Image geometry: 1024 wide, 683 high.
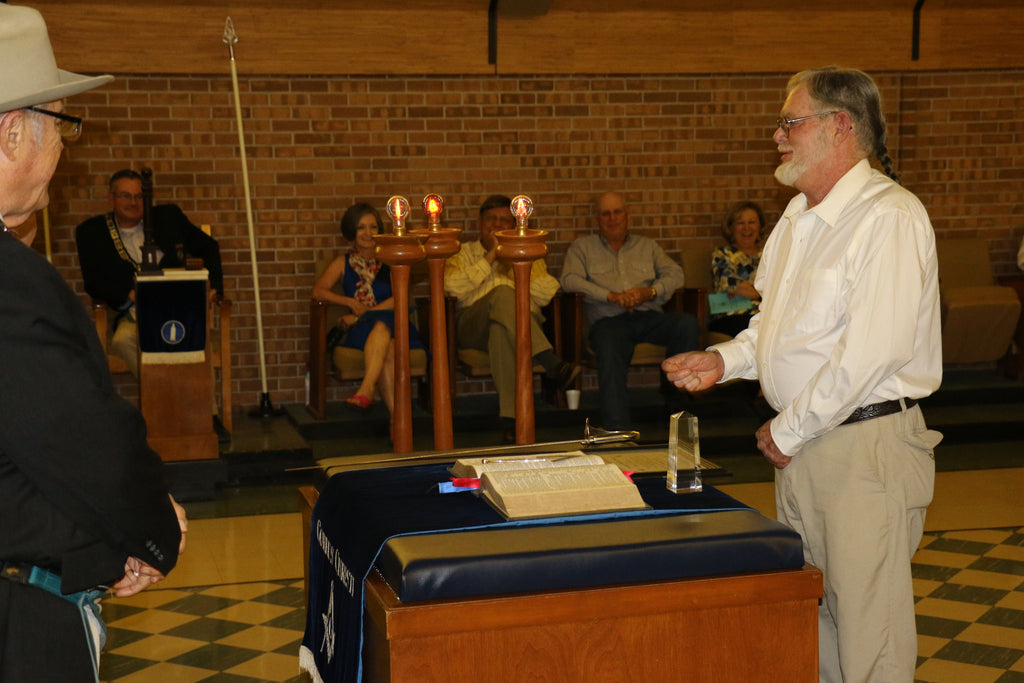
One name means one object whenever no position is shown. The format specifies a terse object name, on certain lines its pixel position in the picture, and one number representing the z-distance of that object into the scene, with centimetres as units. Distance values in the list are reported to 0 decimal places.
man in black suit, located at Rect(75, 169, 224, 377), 629
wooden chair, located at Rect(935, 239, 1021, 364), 727
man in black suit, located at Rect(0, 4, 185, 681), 158
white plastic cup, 688
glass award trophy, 248
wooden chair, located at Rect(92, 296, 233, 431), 626
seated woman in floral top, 713
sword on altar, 285
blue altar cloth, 220
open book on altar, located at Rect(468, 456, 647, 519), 223
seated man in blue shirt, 659
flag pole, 666
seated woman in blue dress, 654
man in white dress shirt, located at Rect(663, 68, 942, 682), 246
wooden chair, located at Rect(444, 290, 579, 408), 658
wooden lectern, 582
